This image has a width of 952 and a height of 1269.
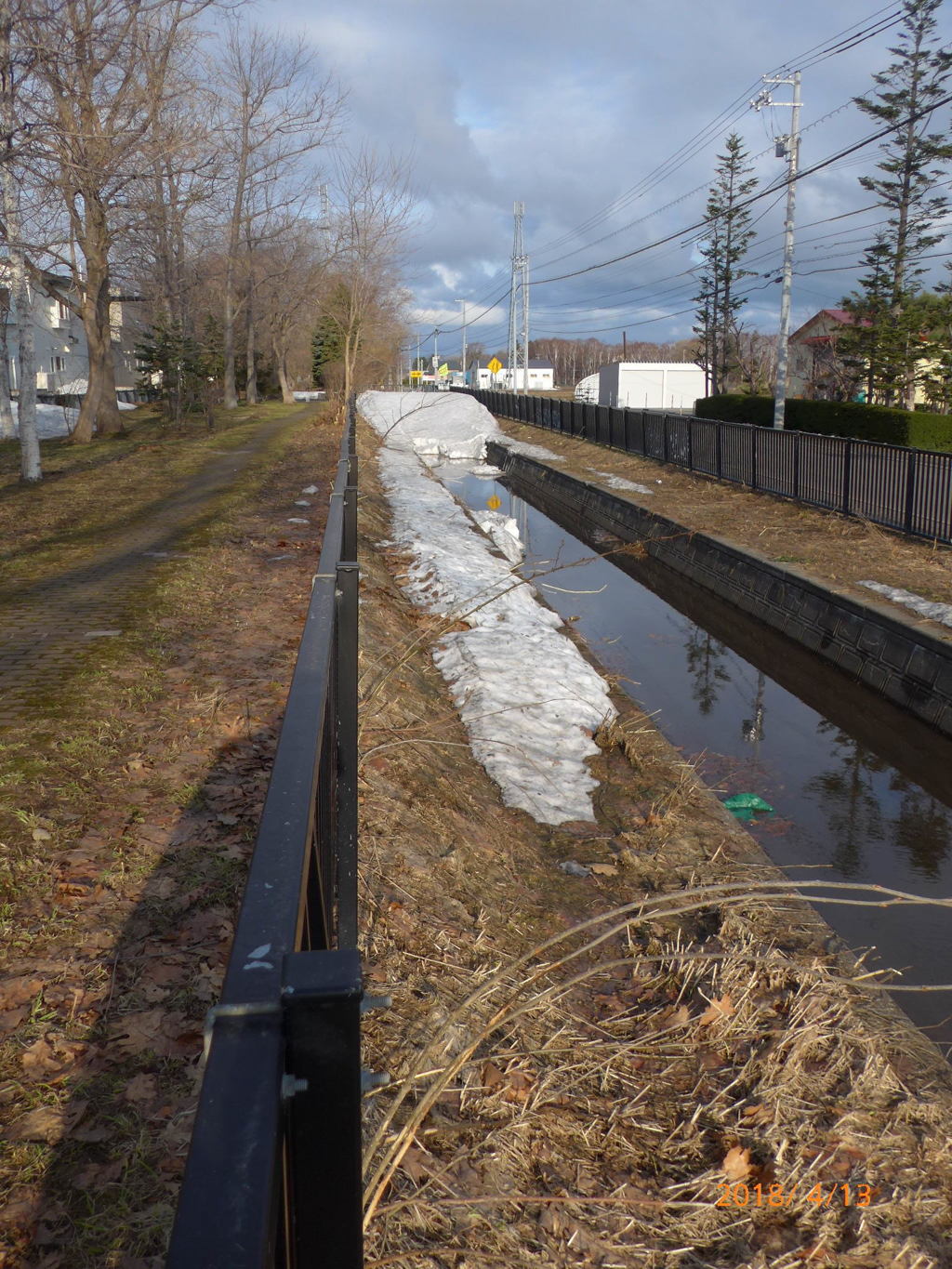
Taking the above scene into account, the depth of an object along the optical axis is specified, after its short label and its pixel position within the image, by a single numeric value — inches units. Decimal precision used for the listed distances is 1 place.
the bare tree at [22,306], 531.3
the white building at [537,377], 5646.7
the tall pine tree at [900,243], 1688.0
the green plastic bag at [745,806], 288.2
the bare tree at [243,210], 1307.5
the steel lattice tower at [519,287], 2518.0
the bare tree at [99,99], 487.6
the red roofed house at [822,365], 1886.1
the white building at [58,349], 1938.5
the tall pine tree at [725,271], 2610.7
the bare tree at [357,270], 1218.6
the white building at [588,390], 3618.9
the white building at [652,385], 3080.7
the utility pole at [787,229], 1190.9
